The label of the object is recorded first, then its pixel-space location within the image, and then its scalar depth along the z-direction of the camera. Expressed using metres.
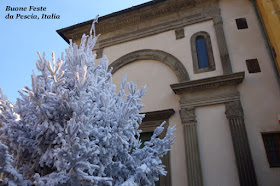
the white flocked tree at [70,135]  2.12
